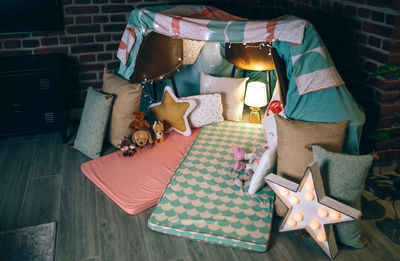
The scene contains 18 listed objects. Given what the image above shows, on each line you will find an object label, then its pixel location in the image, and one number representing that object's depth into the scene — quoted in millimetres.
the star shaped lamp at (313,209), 1939
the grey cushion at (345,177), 1955
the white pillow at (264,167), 2312
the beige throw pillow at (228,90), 3258
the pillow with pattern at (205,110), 3217
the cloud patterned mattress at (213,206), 2148
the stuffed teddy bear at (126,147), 2914
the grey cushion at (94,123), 2928
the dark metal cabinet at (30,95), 2971
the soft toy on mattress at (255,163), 2320
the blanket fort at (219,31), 2182
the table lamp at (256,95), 3150
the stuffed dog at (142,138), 2943
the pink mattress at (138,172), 2465
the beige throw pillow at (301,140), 2111
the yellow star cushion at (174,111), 3131
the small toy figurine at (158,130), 3059
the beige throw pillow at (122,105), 2943
